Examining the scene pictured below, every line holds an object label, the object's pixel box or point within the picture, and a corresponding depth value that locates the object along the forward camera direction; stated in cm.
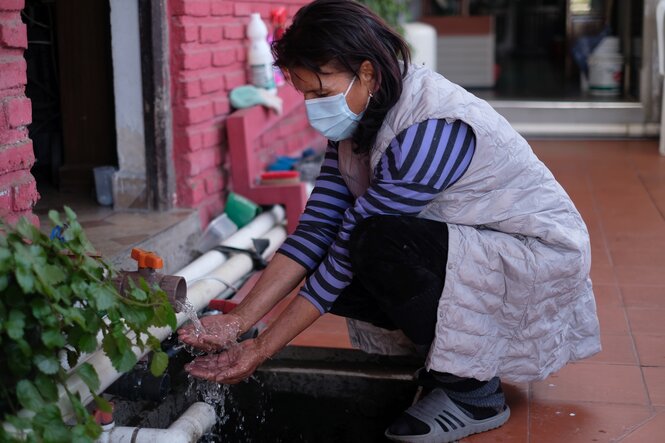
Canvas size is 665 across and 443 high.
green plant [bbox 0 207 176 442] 172
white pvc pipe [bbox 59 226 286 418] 221
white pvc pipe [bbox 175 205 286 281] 365
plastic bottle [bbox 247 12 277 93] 468
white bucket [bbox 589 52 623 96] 850
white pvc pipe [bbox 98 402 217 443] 234
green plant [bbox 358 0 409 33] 707
